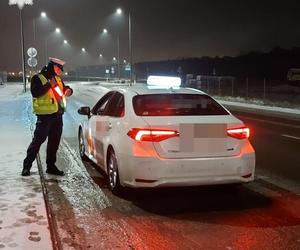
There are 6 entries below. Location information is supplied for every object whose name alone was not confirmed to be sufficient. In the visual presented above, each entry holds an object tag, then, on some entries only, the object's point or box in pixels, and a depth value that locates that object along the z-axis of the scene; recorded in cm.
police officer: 808
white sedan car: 647
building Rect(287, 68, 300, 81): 4005
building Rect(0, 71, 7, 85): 6366
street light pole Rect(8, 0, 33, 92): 3494
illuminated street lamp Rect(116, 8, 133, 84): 5076
